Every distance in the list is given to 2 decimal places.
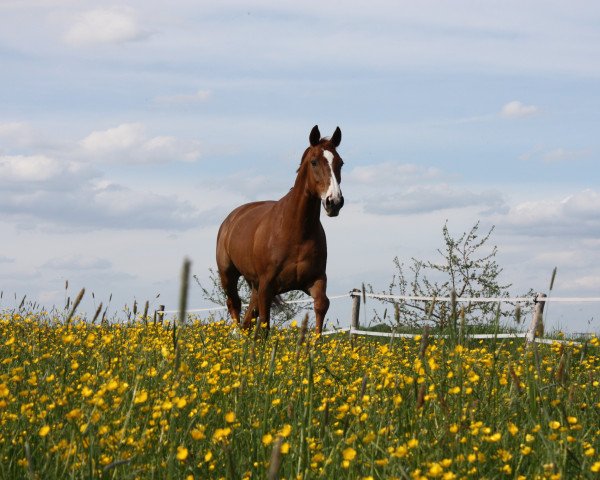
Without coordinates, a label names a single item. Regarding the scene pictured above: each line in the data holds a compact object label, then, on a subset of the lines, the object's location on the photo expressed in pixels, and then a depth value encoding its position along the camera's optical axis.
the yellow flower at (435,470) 5.54
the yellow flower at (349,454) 5.57
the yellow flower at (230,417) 6.20
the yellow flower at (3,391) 6.89
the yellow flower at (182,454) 5.51
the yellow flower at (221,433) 6.13
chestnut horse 20.28
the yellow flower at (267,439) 6.24
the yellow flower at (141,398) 6.60
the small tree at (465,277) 32.53
